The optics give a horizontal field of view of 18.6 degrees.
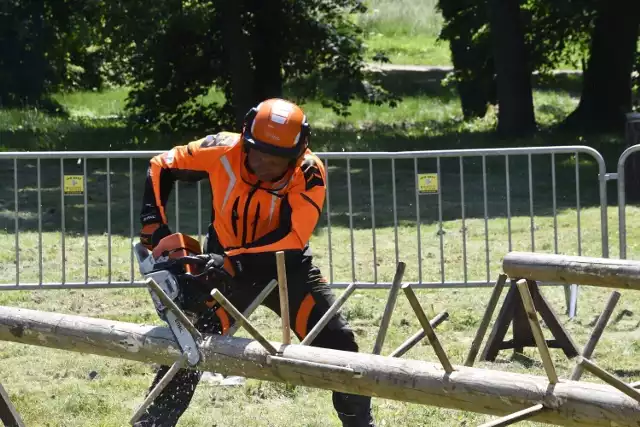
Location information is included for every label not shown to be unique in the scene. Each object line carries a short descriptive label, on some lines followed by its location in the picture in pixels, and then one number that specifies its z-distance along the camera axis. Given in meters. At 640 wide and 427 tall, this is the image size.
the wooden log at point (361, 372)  6.34
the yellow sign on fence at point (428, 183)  14.09
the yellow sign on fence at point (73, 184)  14.21
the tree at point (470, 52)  37.95
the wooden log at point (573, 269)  9.81
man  8.75
